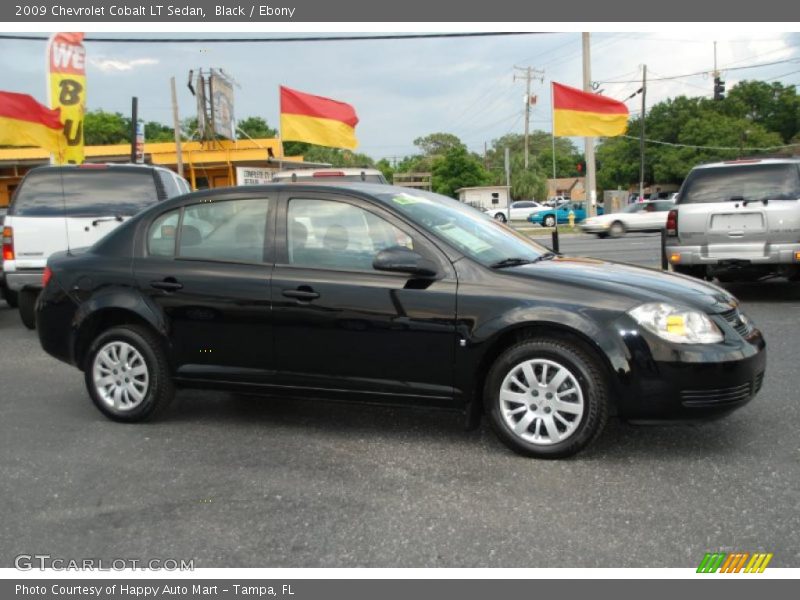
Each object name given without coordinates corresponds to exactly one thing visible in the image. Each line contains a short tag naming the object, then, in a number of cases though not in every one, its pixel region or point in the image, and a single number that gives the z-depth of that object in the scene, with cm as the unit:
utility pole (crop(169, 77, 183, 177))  3322
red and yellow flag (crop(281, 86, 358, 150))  1626
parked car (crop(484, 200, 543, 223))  4959
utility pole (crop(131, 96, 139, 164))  2388
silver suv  905
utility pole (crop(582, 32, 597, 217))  2538
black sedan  428
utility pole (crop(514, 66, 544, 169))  7550
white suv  875
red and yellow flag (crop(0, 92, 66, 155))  1581
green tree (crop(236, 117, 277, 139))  8531
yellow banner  1767
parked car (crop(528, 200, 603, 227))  4175
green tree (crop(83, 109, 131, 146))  7494
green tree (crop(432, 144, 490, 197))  7819
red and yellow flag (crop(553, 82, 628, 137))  2091
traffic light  3841
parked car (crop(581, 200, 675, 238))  2983
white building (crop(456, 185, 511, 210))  5868
